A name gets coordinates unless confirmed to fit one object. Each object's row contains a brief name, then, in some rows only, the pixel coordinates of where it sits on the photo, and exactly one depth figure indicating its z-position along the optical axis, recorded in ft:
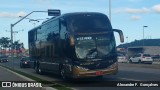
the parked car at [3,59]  294.82
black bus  69.41
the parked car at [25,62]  167.12
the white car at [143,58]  193.16
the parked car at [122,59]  217.77
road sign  147.23
